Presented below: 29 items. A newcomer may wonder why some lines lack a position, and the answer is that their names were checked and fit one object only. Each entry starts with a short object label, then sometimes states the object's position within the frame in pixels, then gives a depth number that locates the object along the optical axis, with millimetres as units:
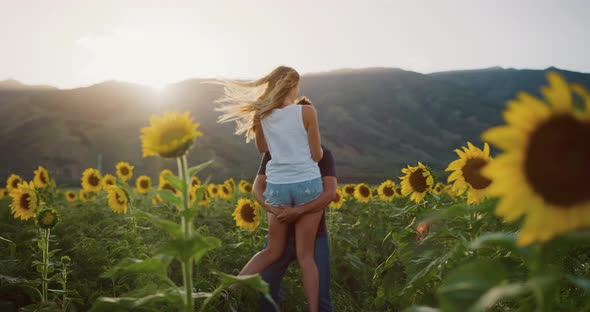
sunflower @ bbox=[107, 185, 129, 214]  5485
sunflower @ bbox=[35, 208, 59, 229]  3527
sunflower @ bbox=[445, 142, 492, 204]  2949
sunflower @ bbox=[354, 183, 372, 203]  7504
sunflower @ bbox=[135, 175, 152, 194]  7750
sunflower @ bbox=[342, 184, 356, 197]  7921
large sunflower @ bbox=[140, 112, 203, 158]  1835
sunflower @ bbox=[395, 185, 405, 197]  6777
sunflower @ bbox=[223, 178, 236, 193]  8041
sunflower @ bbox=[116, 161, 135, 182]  7622
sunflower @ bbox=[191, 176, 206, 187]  8021
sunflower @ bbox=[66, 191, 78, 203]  8928
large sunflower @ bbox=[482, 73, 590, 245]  1098
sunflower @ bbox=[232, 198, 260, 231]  4711
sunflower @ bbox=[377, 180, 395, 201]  7001
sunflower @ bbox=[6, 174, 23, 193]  7034
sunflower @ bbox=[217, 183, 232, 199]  7835
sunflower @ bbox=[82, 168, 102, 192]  7676
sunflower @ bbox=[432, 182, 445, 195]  7299
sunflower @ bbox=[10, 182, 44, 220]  4508
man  3295
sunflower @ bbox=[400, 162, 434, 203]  3609
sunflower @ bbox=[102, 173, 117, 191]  7340
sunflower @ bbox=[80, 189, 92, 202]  8541
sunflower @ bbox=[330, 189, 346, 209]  6582
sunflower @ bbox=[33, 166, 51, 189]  6700
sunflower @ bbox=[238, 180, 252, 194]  7923
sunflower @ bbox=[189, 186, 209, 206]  5843
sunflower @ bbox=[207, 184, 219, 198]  7680
